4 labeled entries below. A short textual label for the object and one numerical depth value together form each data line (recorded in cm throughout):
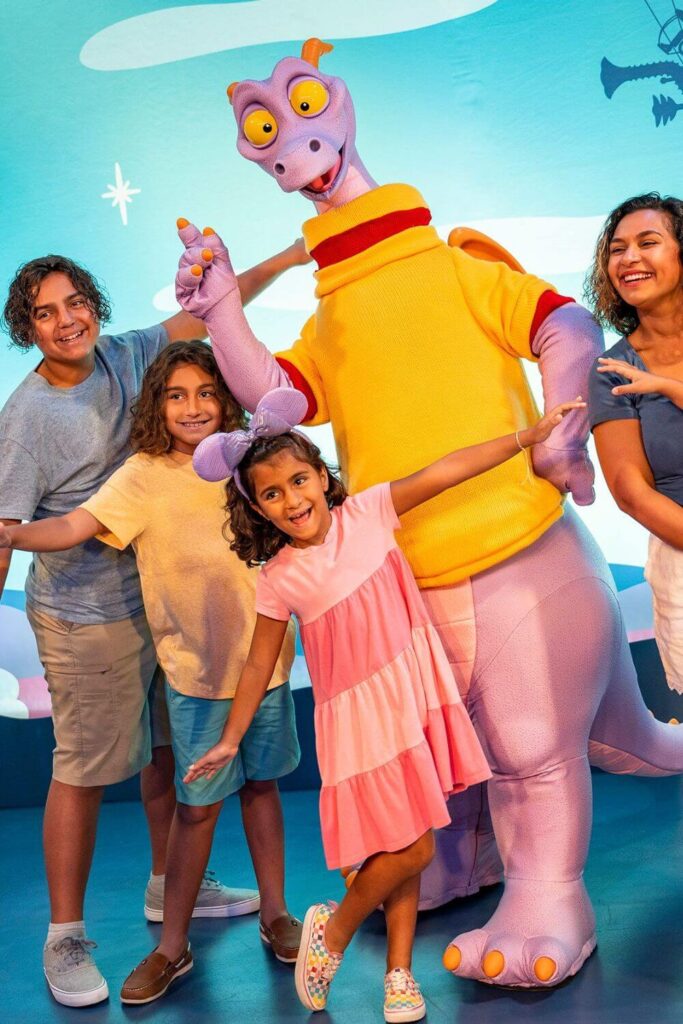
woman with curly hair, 233
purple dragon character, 252
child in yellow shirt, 275
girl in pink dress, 237
